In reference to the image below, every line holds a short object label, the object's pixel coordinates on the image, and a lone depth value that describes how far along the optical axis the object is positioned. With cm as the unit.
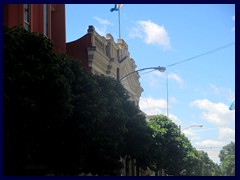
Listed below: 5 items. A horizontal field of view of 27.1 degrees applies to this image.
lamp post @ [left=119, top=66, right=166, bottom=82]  1947
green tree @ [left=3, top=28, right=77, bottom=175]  1278
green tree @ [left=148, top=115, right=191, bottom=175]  2726
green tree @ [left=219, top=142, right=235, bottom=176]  9946
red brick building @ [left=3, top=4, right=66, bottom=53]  1803
